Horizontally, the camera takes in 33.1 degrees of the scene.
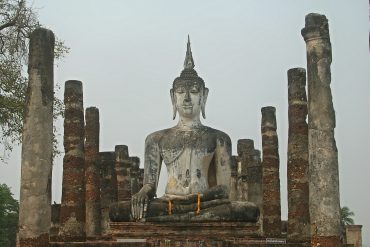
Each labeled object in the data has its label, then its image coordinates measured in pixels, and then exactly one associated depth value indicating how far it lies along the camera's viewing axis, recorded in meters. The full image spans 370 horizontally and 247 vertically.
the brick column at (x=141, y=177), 23.24
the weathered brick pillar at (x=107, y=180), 19.42
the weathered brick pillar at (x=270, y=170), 16.27
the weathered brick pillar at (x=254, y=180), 19.80
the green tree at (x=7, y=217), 28.81
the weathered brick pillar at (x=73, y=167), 13.91
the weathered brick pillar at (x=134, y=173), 20.36
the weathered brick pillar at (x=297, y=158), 13.70
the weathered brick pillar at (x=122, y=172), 18.69
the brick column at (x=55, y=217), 17.40
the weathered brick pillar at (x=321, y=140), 9.02
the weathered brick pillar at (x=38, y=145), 8.86
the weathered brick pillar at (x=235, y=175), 21.58
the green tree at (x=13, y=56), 15.75
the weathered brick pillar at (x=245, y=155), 20.50
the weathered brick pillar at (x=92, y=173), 16.27
